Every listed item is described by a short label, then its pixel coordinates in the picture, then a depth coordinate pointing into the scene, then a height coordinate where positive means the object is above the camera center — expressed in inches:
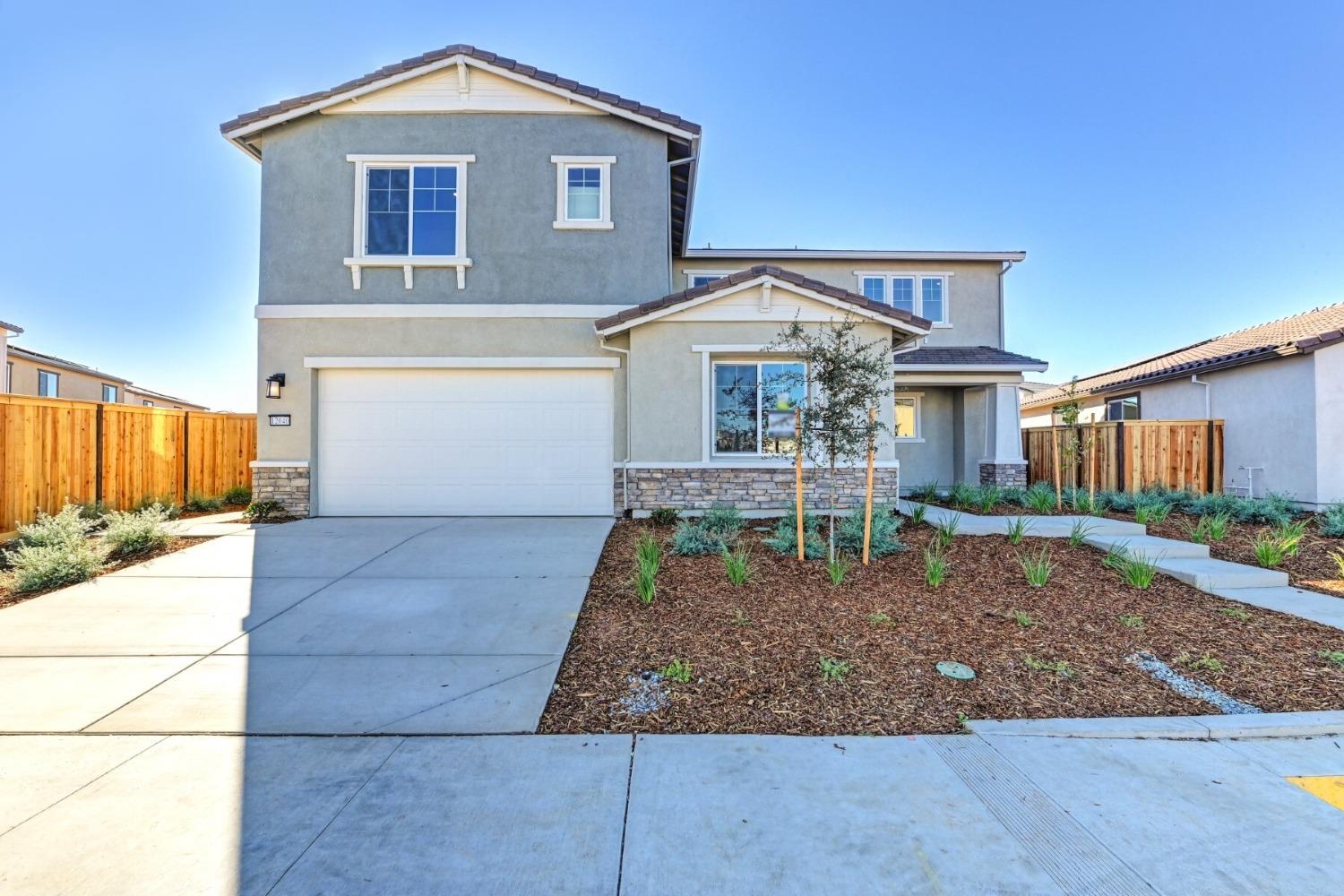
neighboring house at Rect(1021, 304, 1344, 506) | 422.6 +46.1
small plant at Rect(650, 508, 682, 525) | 363.3 -38.1
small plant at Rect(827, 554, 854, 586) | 232.2 -45.8
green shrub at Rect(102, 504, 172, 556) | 291.3 -39.5
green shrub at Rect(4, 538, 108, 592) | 239.1 -46.1
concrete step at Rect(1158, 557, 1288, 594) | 245.1 -50.0
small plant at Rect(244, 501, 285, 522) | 389.7 -38.0
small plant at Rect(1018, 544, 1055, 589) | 236.1 -46.2
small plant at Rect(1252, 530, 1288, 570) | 272.4 -44.9
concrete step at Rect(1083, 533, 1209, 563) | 277.4 -44.0
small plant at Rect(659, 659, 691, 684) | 161.0 -59.1
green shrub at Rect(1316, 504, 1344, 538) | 333.1 -39.0
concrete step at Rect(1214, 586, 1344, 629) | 211.5 -55.7
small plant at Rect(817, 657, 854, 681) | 161.2 -58.4
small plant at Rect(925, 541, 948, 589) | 231.8 -45.5
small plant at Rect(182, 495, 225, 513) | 458.3 -39.2
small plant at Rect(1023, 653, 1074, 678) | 166.2 -59.7
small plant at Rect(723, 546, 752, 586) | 236.7 -45.3
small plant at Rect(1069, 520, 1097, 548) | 298.5 -40.5
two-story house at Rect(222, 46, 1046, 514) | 404.2 +115.1
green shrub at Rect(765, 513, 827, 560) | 277.0 -41.7
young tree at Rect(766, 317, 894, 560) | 251.3 +24.3
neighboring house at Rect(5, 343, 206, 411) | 844.6 +118.3
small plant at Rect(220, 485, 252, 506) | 497.0 -36.1
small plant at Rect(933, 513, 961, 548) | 299.1 -39.8
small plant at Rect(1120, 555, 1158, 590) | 238.8 -47.8
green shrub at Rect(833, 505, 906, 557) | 278.1 -39.9
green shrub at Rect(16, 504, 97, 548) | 266.5 -35.2
